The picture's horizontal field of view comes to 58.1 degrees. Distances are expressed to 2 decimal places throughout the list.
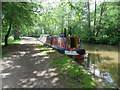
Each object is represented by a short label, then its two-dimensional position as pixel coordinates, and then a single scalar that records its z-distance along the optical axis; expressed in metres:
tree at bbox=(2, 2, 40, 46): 10.22
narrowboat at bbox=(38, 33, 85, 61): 9.27
